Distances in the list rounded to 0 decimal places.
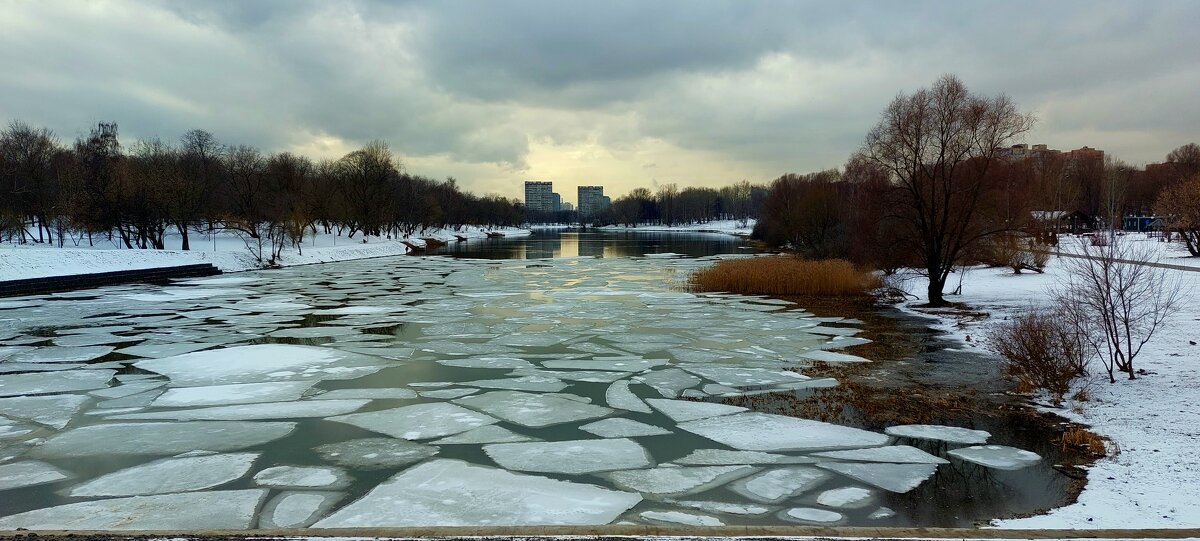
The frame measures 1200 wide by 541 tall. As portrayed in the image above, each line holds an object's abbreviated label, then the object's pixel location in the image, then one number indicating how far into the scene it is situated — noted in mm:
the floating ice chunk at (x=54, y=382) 9209
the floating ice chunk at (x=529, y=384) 9281
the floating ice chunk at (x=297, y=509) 4918
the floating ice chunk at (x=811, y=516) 4953
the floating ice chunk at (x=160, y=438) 6688
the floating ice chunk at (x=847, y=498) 5320
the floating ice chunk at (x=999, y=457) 6242
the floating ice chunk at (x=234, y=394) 8578
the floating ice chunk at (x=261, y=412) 7875
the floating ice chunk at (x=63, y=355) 11359
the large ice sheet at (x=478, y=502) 4902
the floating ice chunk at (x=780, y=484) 5532
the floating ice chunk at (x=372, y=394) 8820
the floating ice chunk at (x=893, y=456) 6324
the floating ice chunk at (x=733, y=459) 6316
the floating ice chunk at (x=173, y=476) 5594
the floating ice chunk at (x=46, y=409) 7781
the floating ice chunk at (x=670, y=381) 9156
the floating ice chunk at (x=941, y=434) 6977
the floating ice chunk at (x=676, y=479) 5633
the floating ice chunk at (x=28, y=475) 5747
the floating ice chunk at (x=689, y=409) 7910
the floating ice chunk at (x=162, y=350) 11811
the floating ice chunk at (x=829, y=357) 11250
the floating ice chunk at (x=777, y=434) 6812
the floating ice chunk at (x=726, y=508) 5156
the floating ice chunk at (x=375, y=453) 6316
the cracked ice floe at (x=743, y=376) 9641
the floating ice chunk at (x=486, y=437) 6996
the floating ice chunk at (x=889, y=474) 5727
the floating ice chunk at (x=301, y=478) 5746
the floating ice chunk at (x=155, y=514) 4805
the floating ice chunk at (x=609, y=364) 10672
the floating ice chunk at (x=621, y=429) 7262
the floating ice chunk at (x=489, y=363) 10781
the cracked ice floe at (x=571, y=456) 6203
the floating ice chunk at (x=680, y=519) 4897
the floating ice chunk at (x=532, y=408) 7820
